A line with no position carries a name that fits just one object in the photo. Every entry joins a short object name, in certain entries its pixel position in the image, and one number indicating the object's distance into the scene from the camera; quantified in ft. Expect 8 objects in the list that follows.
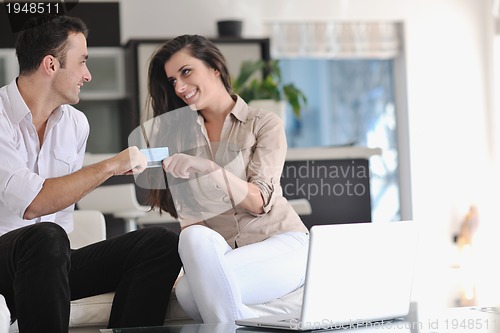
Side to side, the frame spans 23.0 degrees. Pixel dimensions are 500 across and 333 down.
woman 9.80
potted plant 24.99
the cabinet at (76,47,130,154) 30.16
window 31.92
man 8.42
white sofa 10.00
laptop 7.57
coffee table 7.15
